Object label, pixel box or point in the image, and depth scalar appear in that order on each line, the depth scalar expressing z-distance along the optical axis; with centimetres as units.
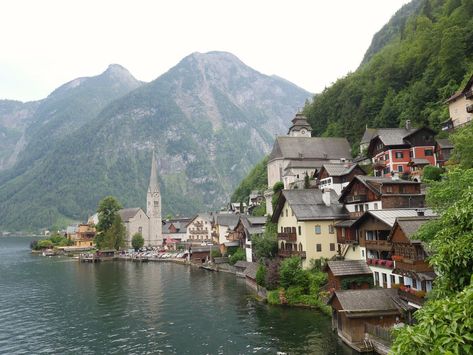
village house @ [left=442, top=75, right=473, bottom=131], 5829
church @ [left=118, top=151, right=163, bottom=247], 15738
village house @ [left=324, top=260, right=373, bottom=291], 4297
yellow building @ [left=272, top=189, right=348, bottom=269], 5281
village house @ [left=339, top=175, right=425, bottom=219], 4606
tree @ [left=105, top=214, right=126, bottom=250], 13712
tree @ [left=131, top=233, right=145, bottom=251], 14338
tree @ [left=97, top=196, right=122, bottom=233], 13925
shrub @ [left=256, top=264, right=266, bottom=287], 5458
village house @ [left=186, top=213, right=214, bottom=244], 14988
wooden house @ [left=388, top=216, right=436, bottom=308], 3219
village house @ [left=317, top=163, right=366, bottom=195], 6719
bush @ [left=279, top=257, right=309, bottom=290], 4908
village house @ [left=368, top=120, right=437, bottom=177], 6788
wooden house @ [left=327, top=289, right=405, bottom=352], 3259
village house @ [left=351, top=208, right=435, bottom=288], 3981
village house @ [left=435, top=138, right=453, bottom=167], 6340
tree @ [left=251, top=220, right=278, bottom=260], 6197
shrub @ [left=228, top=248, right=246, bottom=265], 8569
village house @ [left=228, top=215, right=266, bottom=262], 8062
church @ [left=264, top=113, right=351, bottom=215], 9725
